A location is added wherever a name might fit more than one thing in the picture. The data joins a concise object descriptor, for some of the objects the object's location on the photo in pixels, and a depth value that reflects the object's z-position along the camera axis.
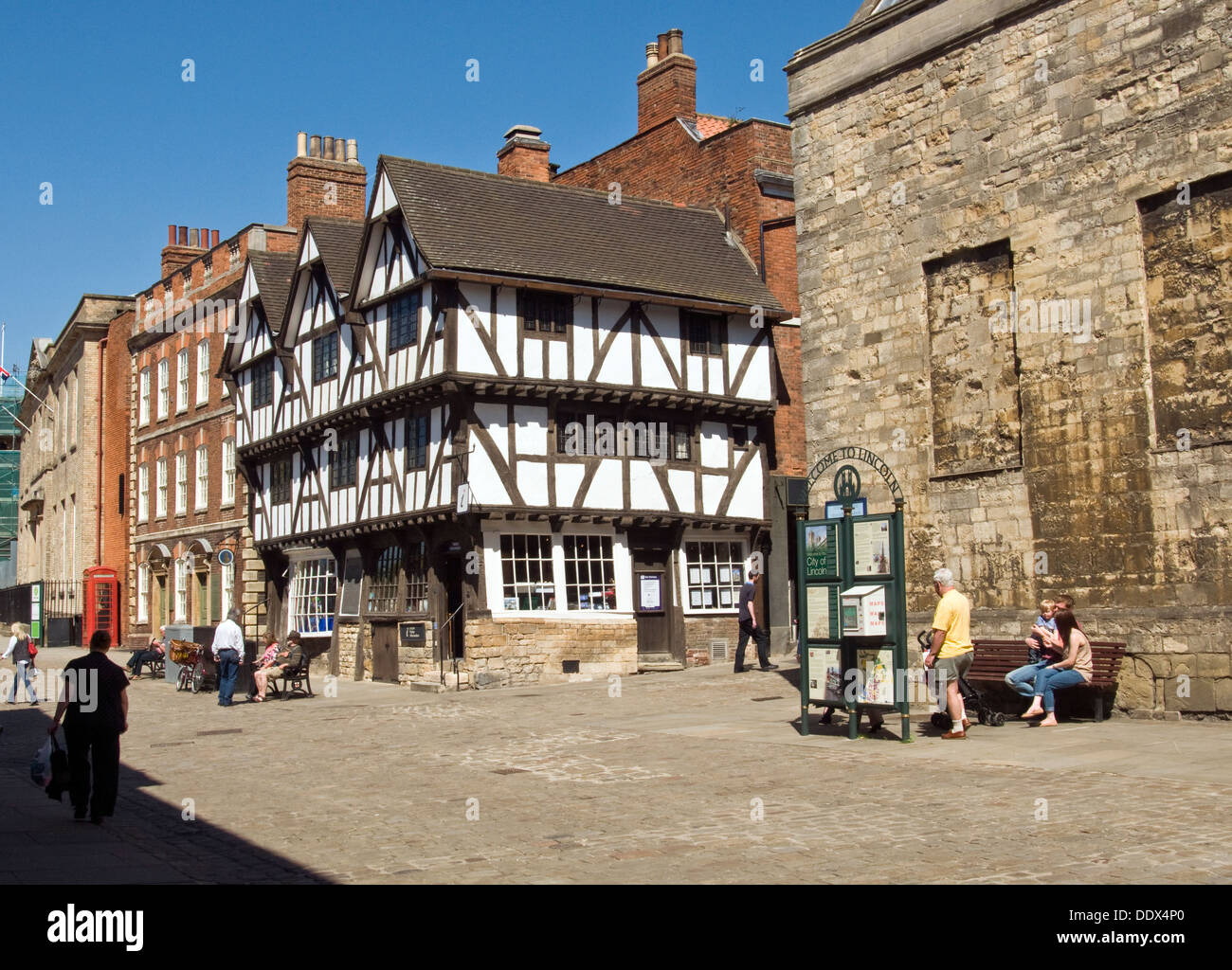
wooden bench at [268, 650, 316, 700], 22.41
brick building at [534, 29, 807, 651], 27.25
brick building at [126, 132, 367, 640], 32.56
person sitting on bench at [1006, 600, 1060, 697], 13.96
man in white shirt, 21.47
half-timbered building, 23.27
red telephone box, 41.22
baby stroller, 13.75
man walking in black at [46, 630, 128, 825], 9.76
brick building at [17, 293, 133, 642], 43.47
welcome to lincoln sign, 12.80
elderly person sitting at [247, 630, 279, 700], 22.34
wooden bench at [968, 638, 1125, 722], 14.07
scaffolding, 72.56
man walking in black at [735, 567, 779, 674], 22.17
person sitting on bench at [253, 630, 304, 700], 22.09
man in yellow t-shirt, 13.13
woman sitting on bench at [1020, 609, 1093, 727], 13.74
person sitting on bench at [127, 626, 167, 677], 28.45
